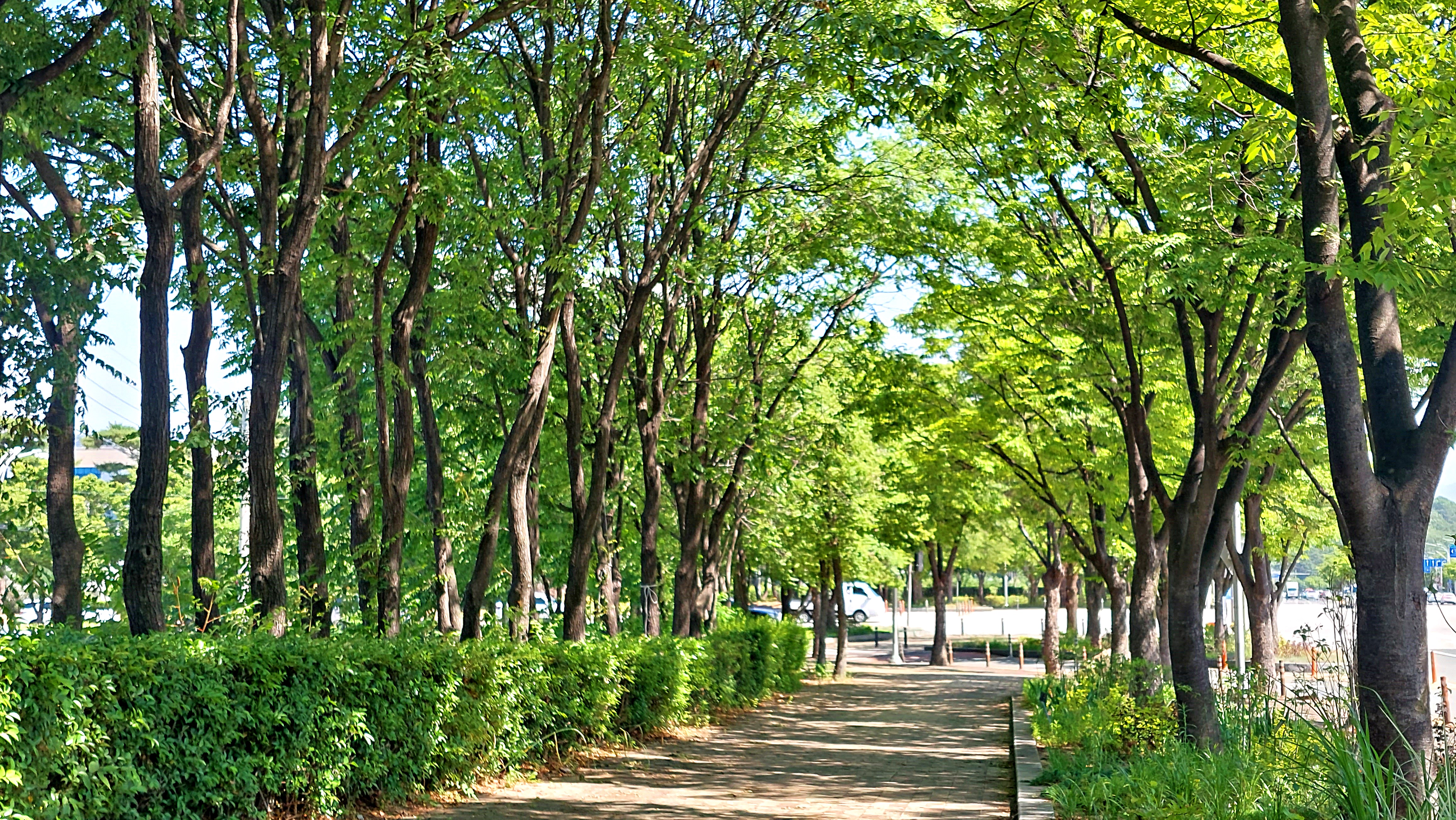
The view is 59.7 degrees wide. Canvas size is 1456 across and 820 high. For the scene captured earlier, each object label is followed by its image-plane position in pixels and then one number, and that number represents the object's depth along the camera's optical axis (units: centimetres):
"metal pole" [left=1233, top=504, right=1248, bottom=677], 2470
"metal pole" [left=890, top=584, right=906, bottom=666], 4116
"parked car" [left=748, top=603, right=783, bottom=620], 5712
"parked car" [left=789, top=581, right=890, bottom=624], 7375
